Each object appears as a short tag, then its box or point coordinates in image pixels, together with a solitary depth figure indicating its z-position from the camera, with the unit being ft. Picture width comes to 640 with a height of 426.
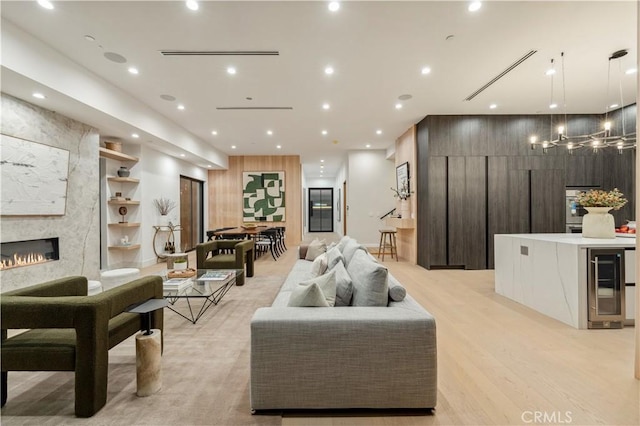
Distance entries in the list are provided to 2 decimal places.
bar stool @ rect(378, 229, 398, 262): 24.61
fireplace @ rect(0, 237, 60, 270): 12.48
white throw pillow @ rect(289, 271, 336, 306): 6.52
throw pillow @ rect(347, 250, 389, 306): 6.75
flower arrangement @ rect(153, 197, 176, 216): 24.14
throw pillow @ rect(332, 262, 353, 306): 7.18
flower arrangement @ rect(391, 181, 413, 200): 24.34
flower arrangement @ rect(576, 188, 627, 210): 11.44
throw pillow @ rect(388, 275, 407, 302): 6.86
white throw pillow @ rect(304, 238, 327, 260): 14.93
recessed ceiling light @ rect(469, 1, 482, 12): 9.16
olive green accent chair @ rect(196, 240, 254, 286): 15.83
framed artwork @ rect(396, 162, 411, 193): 24.33
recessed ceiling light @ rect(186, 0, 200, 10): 8.92
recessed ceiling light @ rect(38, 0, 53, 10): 9.00
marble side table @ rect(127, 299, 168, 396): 6.50
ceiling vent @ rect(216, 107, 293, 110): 18.52
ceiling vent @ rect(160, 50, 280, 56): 11.85
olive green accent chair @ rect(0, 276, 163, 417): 5.65
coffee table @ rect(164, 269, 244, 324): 10.34
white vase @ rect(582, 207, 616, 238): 11.45
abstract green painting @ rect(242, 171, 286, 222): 34.32
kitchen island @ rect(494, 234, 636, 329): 10.21
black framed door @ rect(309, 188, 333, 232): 55.62
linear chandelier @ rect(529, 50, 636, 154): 12.42
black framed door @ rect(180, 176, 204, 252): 29.19
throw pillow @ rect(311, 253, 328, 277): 9.44
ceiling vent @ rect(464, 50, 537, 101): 12.39
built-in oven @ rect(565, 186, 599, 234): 19.98
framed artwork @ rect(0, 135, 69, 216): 12.24
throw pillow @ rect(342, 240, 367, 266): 10.33
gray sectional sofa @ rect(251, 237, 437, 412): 5.72
